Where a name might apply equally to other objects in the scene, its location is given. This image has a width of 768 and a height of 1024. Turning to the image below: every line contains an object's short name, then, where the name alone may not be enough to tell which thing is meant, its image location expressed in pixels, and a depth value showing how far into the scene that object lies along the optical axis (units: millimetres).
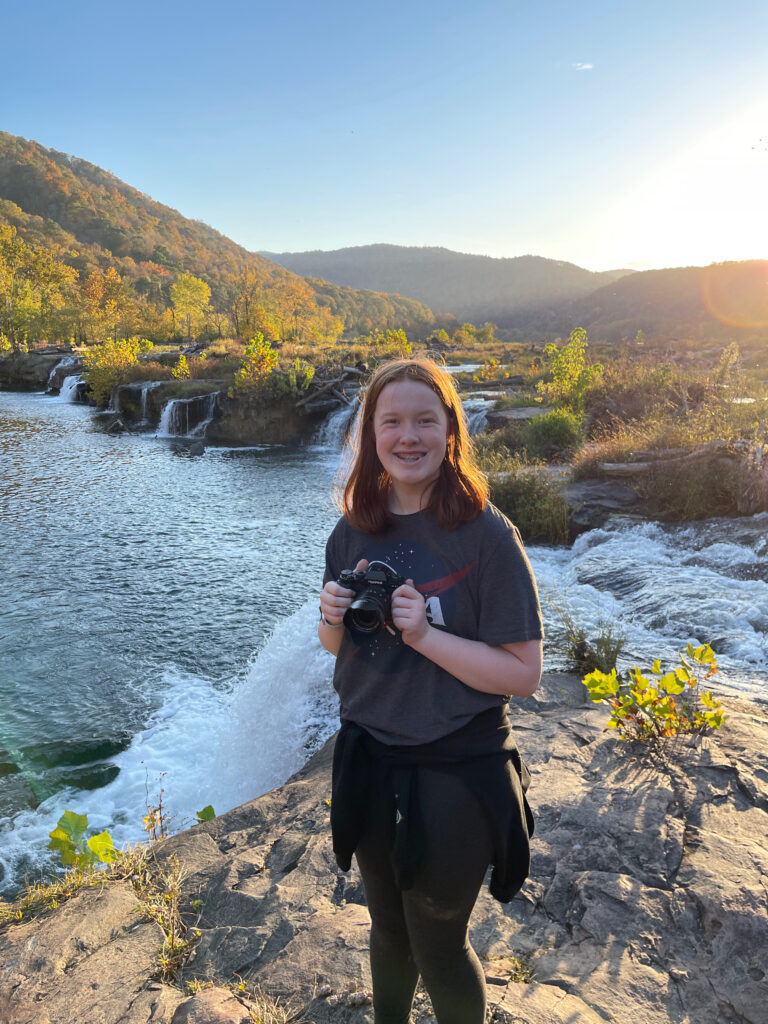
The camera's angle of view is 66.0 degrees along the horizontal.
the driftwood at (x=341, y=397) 18705
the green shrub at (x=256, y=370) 19094
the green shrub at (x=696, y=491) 7754
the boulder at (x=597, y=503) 8438
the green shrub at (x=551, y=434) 11680
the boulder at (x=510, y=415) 13641
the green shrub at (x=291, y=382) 18797
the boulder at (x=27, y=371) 32250
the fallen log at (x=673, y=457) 7922
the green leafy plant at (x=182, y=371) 23859
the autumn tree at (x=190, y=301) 45344
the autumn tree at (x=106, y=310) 41125
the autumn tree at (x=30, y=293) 39844
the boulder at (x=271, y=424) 18859
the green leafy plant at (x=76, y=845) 2484
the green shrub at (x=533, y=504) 8430
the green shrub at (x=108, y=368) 24344
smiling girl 1255
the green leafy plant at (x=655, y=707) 2932
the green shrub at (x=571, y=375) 13398
